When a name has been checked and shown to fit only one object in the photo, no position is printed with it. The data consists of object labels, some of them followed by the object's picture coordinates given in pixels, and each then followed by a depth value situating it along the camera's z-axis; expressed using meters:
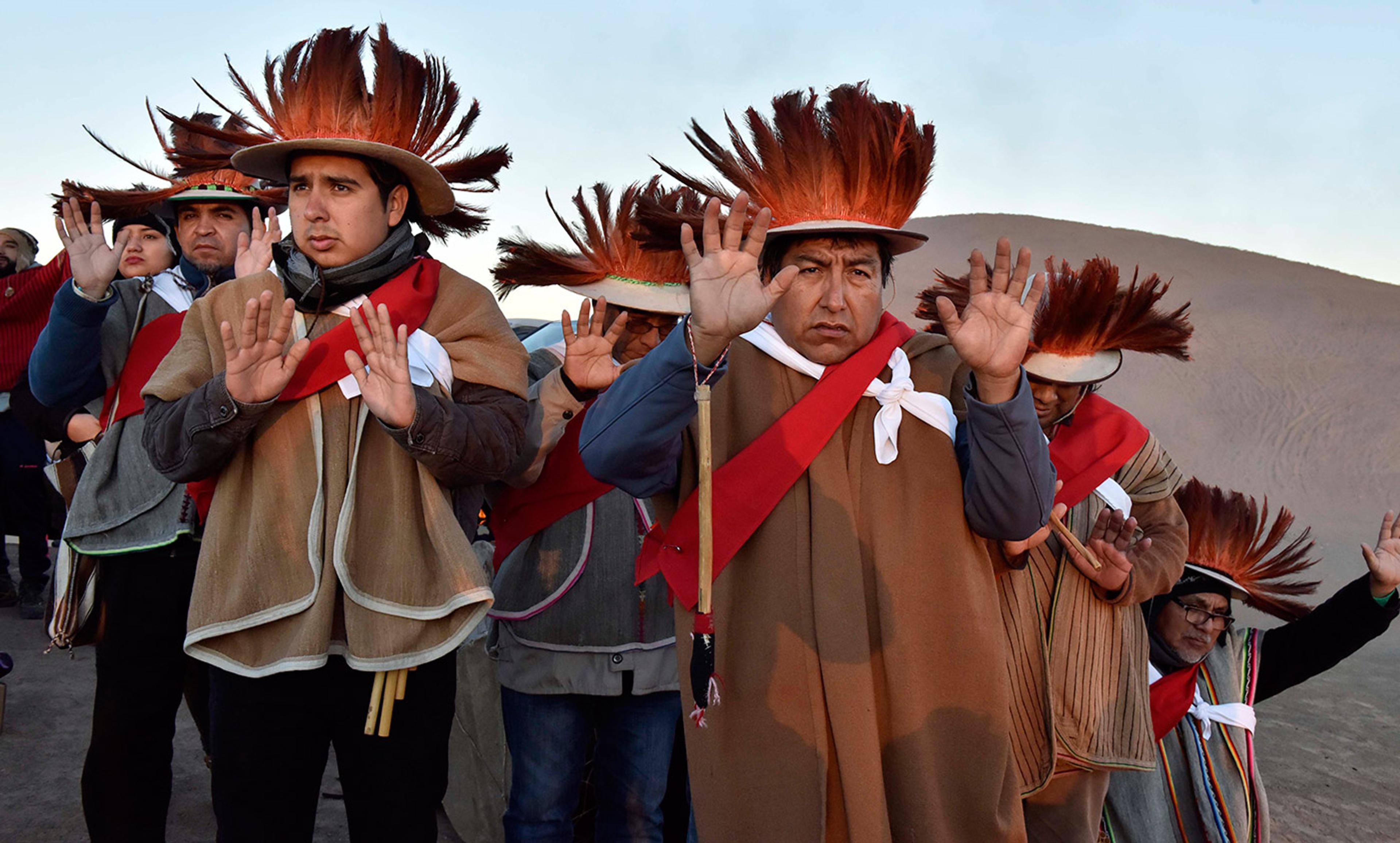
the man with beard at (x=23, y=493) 7.15
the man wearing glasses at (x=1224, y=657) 4.00
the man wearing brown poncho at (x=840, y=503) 2.27
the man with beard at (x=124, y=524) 3.06
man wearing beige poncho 2.47
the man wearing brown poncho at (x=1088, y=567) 3.37
